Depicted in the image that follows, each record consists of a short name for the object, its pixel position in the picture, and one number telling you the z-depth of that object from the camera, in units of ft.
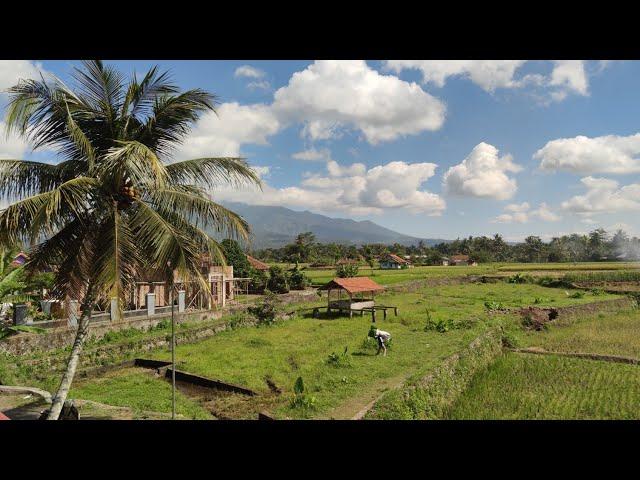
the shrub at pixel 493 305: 70.87
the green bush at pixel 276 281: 92.48
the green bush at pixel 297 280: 98.53
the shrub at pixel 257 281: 92.76
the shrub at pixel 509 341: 50.86
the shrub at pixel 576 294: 89.50
